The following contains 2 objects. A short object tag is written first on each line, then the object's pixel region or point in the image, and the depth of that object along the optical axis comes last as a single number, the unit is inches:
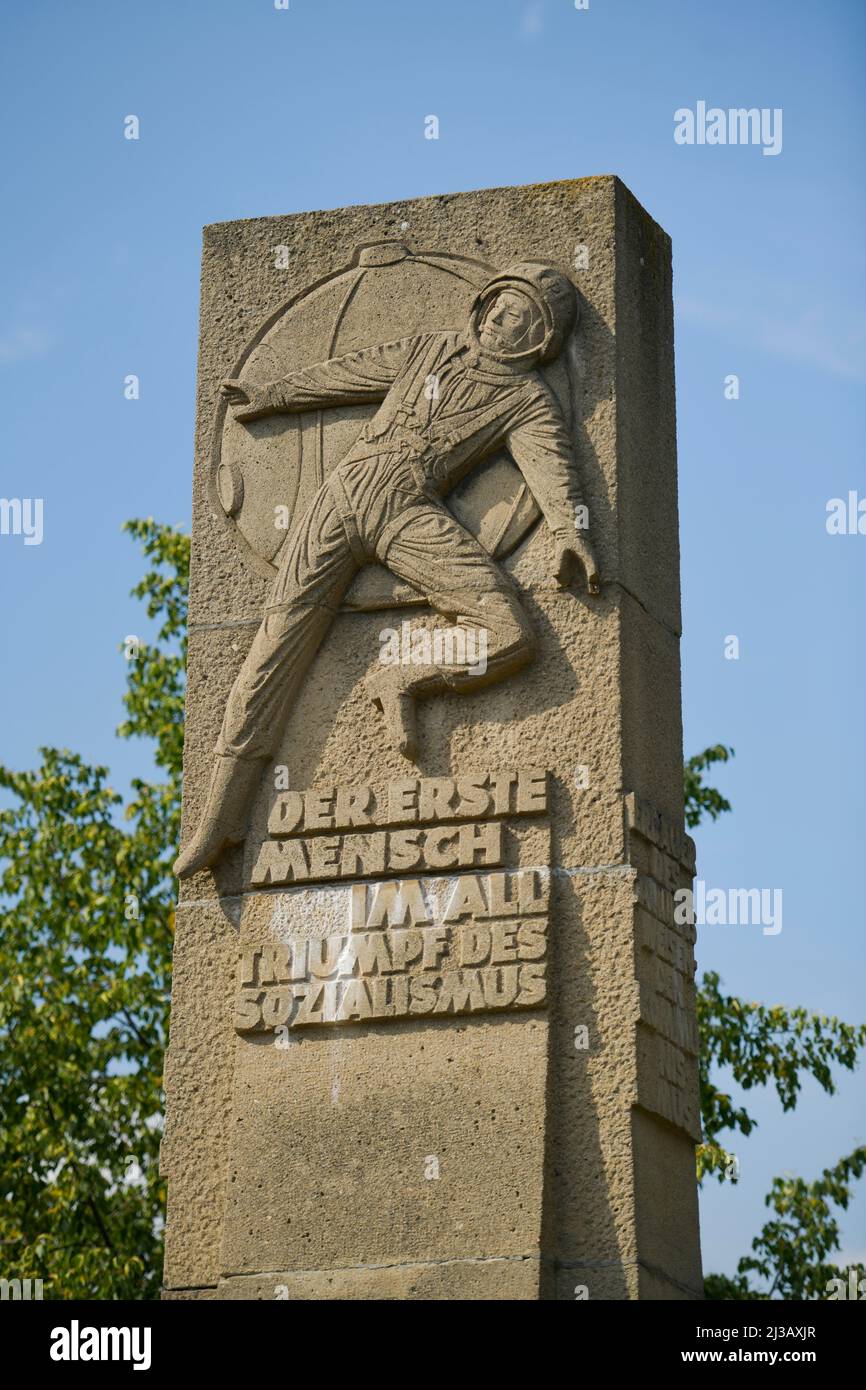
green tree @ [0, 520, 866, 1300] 552.7
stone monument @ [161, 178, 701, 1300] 296.2
